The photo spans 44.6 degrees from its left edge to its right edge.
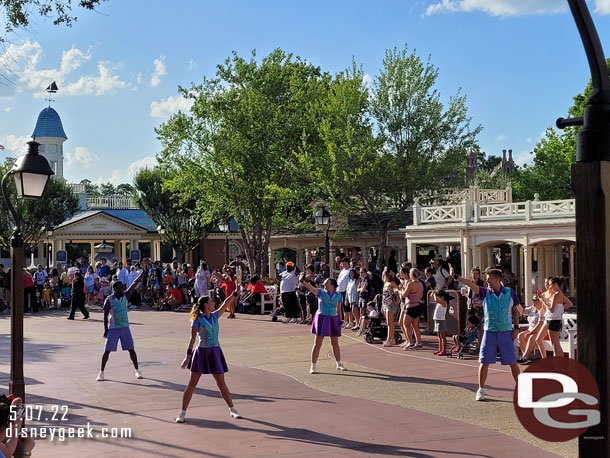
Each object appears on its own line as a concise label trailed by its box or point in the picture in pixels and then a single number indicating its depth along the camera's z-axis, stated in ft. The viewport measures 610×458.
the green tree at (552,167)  149.38
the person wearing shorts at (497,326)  33.40
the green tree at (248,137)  119.03
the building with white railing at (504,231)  91.97
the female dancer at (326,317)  42.32
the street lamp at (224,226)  114.62
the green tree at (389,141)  117.08
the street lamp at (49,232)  160.66
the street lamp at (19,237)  27.35
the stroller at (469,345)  48.41
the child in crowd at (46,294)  97.76
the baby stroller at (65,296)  98.22
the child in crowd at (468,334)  48.70
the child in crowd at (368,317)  56.75
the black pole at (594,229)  11.85
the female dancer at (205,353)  31.09
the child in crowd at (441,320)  48.83
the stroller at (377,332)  56.70
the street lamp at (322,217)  83.30
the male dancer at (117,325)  41.19
